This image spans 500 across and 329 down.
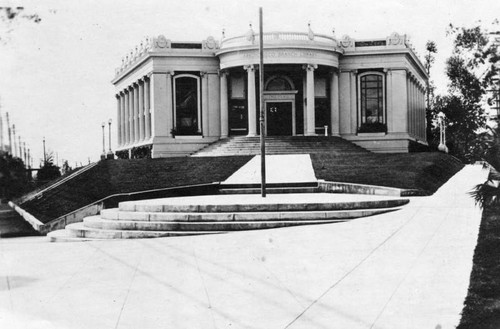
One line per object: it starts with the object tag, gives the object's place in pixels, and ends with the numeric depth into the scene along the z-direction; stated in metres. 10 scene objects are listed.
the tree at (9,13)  10.16
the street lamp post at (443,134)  47.41
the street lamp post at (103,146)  43.32
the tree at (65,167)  47.84
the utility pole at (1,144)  9.93
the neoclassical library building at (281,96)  47.50
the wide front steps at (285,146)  39.13
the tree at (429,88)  64.56
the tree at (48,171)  42.34
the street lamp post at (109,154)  42.11
